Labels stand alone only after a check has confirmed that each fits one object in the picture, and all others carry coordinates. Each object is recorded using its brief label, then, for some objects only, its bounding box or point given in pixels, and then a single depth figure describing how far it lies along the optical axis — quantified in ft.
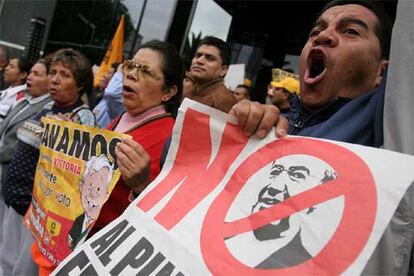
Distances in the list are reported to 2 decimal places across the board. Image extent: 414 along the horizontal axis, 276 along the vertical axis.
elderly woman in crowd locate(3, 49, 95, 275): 8.22
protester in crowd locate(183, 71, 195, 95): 10.78
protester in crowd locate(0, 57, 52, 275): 8.08
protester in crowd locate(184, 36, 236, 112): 8.76
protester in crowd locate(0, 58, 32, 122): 18.28
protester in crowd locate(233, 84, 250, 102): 16.10
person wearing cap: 14.82
